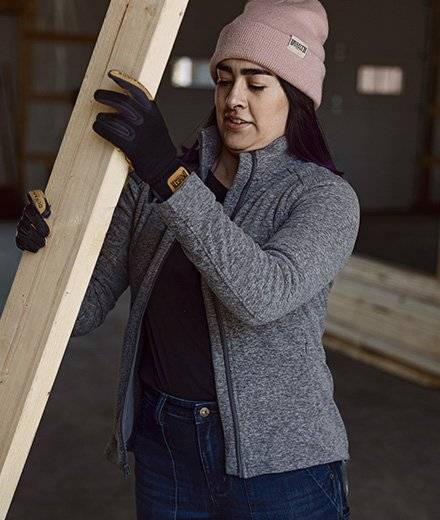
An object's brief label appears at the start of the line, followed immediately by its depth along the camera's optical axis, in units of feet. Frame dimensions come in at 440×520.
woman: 5.17
